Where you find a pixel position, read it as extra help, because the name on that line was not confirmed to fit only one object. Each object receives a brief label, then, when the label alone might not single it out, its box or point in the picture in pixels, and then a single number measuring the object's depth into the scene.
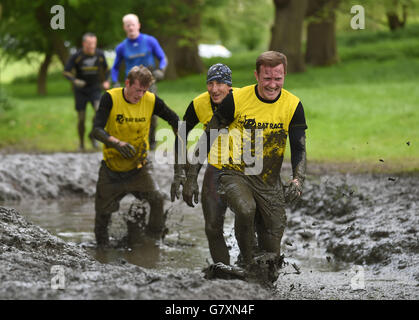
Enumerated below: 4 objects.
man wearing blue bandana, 13.12
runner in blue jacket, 24.81
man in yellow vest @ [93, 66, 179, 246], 15.87
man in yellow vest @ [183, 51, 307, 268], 12.17
